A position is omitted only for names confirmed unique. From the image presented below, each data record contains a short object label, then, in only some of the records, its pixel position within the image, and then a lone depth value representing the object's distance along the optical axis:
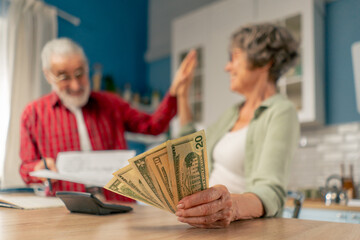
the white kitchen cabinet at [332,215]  2.25
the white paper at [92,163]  1.27
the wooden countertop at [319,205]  2.24
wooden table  0.61
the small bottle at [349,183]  2.87
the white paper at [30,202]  0.99
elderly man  1.62
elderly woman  0.70
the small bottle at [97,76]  4.00
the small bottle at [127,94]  4.26
